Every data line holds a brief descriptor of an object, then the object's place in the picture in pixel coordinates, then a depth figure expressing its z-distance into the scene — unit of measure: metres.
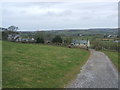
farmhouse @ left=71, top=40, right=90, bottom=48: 40.85
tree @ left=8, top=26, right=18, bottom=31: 35.76
